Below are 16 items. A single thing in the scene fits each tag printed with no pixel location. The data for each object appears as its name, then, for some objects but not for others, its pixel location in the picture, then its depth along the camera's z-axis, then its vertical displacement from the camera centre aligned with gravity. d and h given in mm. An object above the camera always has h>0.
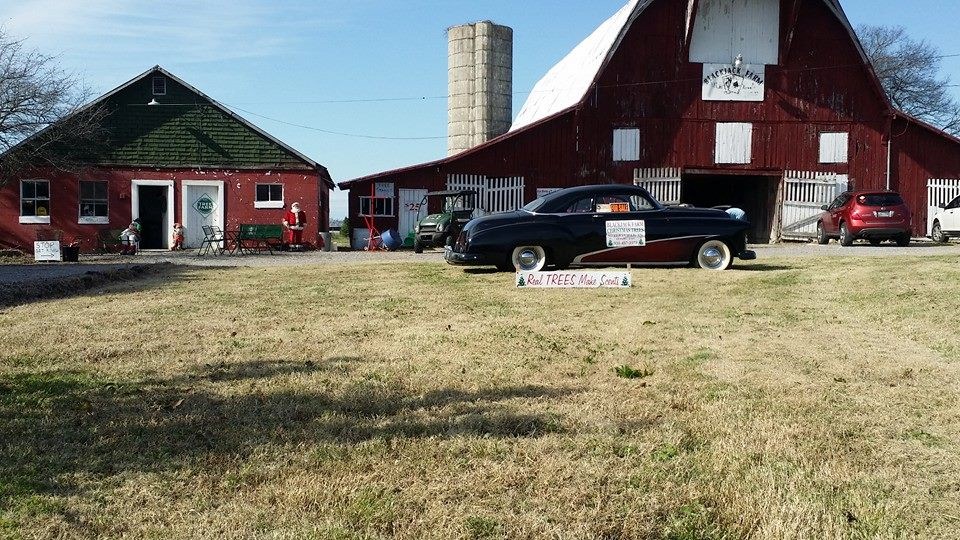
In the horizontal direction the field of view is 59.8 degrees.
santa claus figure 25906 +474
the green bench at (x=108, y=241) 25391 -28
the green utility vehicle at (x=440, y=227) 23203 +425
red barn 27219 +3796
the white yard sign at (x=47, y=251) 20156 -275
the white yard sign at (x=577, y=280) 11273 -501
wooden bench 23031 +201
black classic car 13719 +140
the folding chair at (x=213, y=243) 22969 -48
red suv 20817 +686
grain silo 38500 +7407
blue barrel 25469 +59
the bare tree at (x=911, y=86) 47125 +9098
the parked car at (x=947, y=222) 23578 +660
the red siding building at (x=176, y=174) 25875 +2118
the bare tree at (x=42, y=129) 23406 +3228
